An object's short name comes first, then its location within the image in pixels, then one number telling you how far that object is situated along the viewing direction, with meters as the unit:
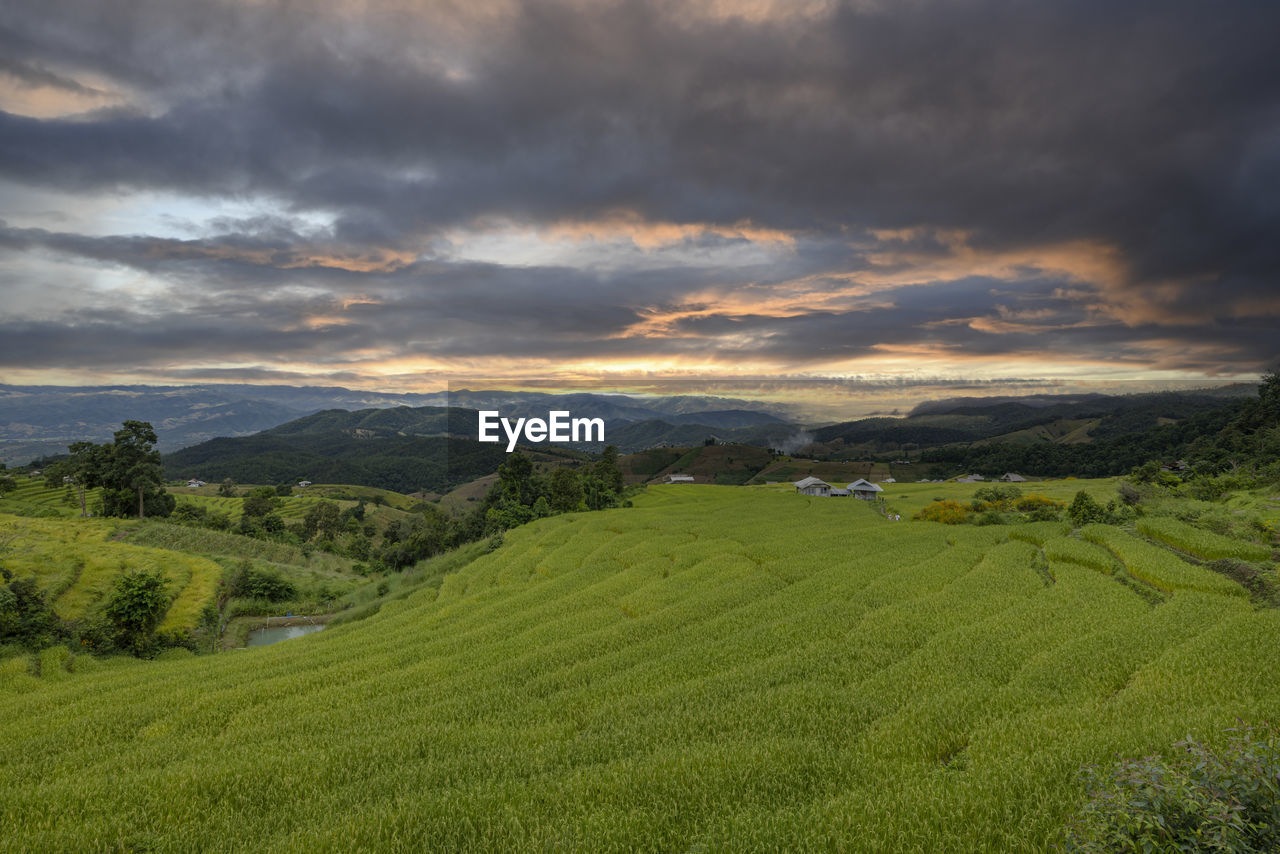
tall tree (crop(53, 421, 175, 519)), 69.19
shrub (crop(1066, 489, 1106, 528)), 40.19
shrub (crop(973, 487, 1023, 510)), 57.78
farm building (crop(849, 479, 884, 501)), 96.92
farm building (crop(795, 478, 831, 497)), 103.06
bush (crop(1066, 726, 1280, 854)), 4.79
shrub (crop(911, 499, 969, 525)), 53.78
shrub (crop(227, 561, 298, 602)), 50.22
